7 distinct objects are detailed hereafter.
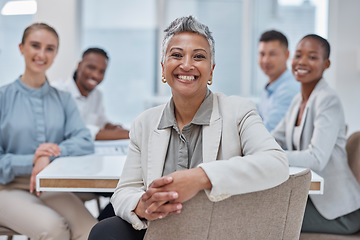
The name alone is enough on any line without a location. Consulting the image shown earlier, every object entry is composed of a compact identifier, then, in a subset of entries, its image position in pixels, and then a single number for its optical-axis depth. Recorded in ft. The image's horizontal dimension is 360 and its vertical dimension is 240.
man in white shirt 10.73
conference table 5.38
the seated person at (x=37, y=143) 6.10
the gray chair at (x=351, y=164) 5.61
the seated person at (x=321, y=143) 5.86
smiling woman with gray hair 4.10
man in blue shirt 9.96
